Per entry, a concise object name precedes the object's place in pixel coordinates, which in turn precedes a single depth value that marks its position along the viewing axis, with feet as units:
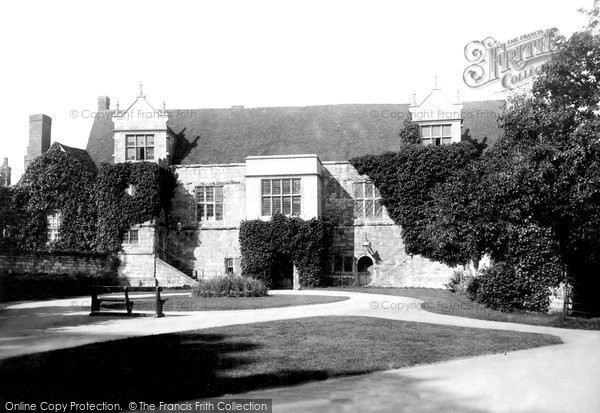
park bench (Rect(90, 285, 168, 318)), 51.98
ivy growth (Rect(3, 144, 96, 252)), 110.11
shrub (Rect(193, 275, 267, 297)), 74.38
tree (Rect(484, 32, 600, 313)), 53.11
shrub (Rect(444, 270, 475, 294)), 86.68
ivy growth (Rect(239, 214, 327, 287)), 103.71
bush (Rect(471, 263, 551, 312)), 58.85
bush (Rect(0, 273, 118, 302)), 78.89
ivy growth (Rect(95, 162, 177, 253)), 107.24
